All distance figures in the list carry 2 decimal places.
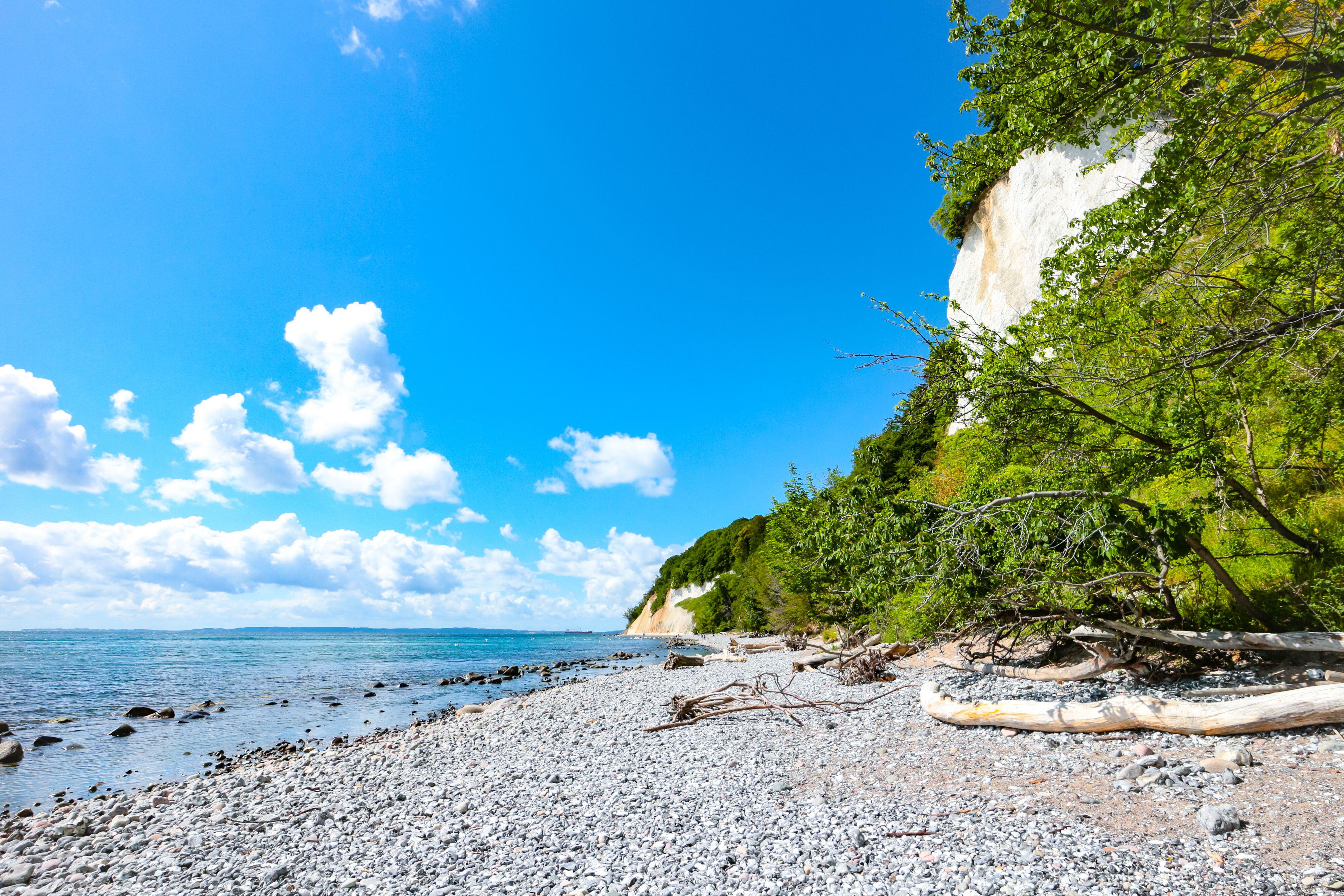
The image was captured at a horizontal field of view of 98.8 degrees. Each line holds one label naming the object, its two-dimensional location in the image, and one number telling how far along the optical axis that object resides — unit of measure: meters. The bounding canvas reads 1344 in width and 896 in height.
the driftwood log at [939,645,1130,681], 8.92
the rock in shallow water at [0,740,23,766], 12.98
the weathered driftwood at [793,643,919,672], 14.74
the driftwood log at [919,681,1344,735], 5.94
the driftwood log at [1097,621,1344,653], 7.00
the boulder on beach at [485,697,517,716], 16.40
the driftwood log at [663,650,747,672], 23.30
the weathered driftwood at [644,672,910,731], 10.55
